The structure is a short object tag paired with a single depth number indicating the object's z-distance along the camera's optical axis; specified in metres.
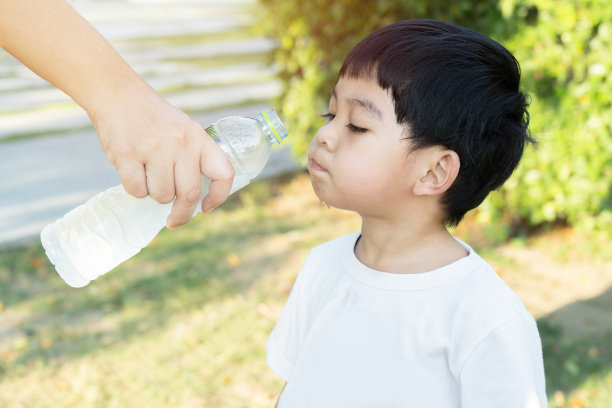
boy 0.87
